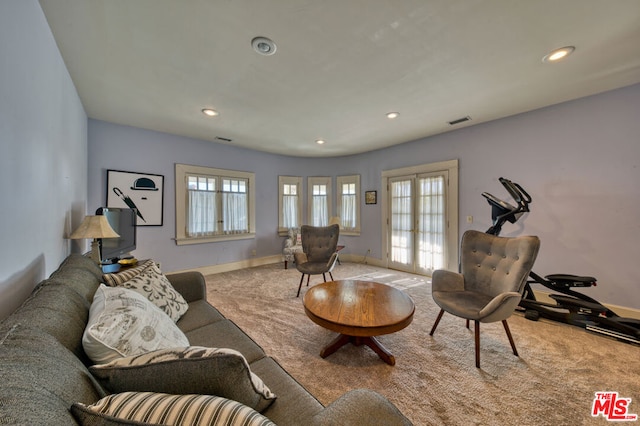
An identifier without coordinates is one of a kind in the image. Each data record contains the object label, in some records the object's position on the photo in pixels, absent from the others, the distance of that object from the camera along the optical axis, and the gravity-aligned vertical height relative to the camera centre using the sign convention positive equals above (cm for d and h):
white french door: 399 -24
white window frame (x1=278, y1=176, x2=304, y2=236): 532 +22
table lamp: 194 -16
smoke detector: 177 +130
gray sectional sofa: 47 -42
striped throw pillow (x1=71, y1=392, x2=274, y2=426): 50 -49
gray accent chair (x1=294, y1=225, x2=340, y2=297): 377 -54
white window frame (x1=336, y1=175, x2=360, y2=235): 529 +26
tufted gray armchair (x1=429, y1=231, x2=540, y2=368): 179 -67
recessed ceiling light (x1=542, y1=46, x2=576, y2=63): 189 +131
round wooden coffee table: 161 -80
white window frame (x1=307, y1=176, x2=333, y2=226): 559 +54
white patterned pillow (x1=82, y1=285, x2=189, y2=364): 81 -47
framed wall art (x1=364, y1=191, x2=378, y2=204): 499 +27
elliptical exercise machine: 215 -102
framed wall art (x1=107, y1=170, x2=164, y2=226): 345 +26
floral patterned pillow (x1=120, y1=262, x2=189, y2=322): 150 -55
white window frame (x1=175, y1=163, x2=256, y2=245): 400 +24
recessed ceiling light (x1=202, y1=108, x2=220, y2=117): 296 +129
